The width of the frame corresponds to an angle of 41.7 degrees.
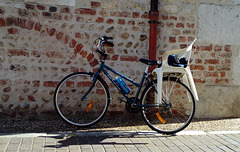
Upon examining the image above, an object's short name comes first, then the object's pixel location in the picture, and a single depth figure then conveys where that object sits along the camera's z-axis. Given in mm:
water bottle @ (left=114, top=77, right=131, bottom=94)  4941
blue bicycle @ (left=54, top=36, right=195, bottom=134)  4855
